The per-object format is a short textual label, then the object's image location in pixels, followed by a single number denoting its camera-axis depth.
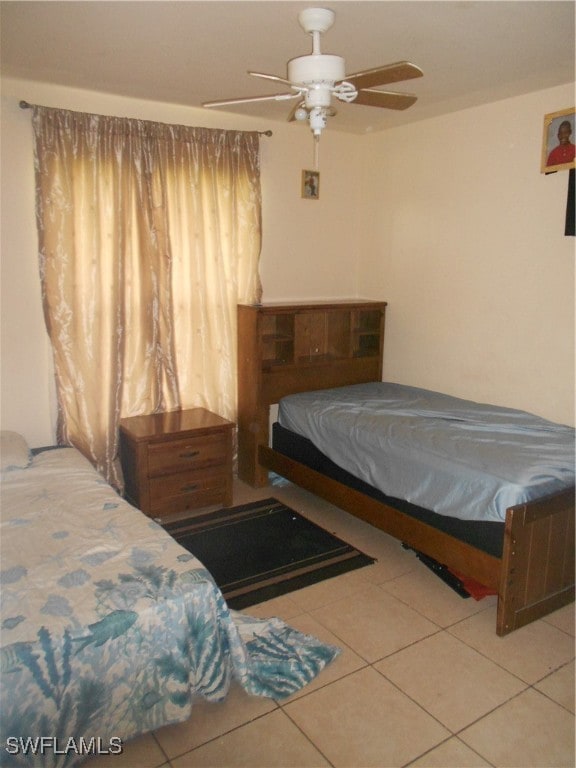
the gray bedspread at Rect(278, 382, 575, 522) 2.48
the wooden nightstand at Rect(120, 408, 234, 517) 3.41
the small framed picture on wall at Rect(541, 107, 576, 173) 3.09
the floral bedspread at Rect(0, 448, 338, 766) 1.66
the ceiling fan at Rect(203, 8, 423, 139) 2.03
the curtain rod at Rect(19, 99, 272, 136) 3.08
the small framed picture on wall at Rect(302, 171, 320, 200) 4.21
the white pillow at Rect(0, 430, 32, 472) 2.86
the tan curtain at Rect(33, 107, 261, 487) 3.34
